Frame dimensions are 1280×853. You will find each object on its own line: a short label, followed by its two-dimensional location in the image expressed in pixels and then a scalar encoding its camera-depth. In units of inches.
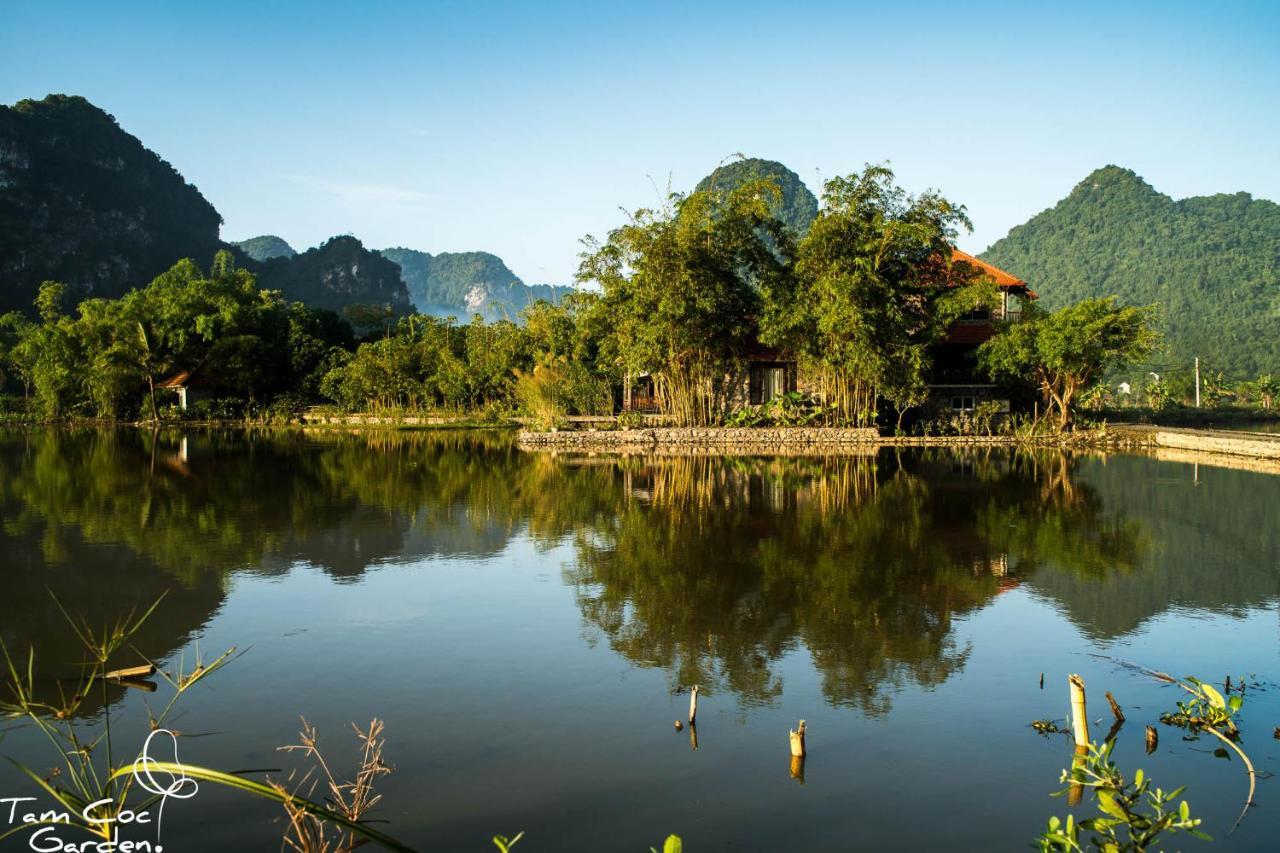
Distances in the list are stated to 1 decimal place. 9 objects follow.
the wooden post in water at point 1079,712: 219.9
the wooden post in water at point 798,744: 223.3
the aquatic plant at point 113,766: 105.0
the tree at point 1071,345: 1086.4
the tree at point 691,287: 1127.0
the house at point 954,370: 1270.9
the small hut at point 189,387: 1776.6
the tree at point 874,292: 1093.1
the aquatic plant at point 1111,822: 119.0
